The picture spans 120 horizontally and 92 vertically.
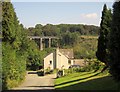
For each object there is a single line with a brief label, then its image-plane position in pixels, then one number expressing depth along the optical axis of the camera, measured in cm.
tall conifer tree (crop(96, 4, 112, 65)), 2830
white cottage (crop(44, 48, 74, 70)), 6512
